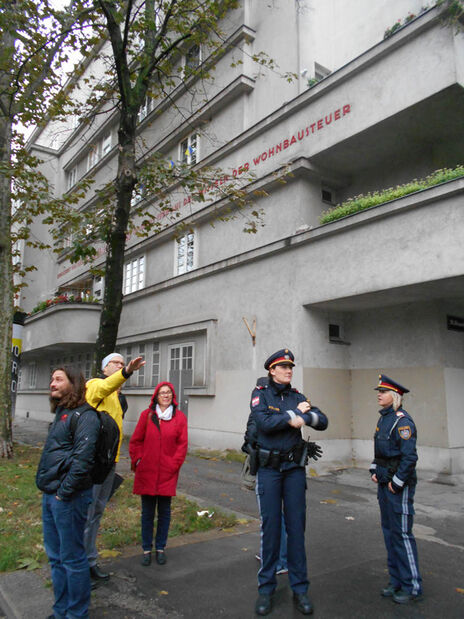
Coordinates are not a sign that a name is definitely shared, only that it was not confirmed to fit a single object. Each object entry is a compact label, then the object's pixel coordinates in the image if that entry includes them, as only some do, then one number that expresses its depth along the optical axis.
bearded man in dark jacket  3.50
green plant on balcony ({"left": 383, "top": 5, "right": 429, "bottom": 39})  10.38
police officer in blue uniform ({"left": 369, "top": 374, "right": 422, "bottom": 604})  4.12
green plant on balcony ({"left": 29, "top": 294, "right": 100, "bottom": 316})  19.30
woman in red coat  4.95
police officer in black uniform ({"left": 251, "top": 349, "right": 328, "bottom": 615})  3.98
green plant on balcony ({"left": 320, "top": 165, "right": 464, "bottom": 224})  8.73
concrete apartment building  9.41
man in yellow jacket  4.43
